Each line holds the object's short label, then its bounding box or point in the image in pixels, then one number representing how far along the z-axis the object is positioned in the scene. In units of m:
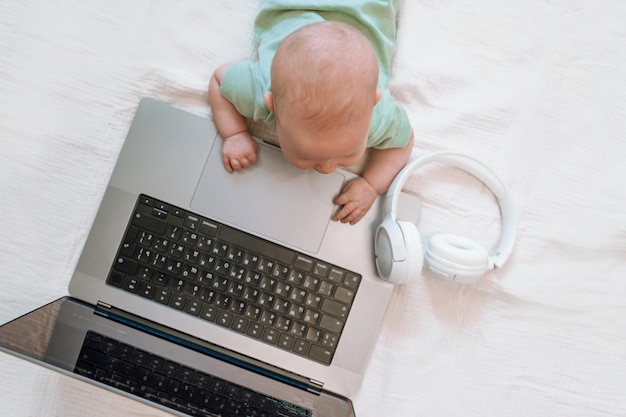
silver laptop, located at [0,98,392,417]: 0.77
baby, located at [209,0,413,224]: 0.64
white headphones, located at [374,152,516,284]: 0.74
